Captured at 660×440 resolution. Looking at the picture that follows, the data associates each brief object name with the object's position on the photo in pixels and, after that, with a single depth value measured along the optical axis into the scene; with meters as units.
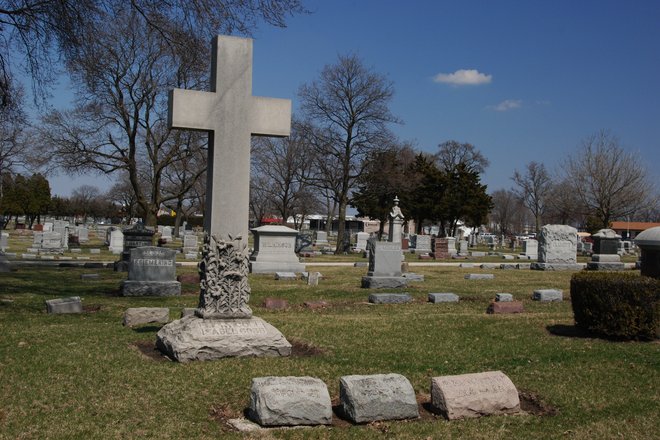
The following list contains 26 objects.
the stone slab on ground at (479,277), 20.78
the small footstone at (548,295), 14.55
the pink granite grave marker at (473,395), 5.62
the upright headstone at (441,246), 35.99
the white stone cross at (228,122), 7.79
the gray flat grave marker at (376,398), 5.44
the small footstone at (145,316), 9.88
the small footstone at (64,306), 11.14
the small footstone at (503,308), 12.19
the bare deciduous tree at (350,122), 34.91
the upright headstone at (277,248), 23.31
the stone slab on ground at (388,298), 14.23
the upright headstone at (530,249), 36.45
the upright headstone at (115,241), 34.19
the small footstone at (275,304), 12.81
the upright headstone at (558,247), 27.16
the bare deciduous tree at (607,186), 41.56
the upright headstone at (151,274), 14.82
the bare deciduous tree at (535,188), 74.06
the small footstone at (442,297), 14.22
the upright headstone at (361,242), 41.37
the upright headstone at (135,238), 22.11
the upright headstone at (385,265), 17.52
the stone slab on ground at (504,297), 14.15
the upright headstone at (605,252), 27.69
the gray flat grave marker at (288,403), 5.25
